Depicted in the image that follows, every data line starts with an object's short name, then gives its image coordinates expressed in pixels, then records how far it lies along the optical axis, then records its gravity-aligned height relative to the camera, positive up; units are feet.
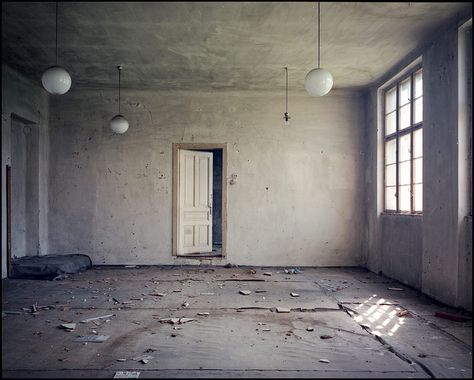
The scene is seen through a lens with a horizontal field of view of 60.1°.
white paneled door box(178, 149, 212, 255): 26.32 -0.72
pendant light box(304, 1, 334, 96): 15.79 +4.30
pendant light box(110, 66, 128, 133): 23.06 +3.79
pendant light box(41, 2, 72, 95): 15.44 +4.23
